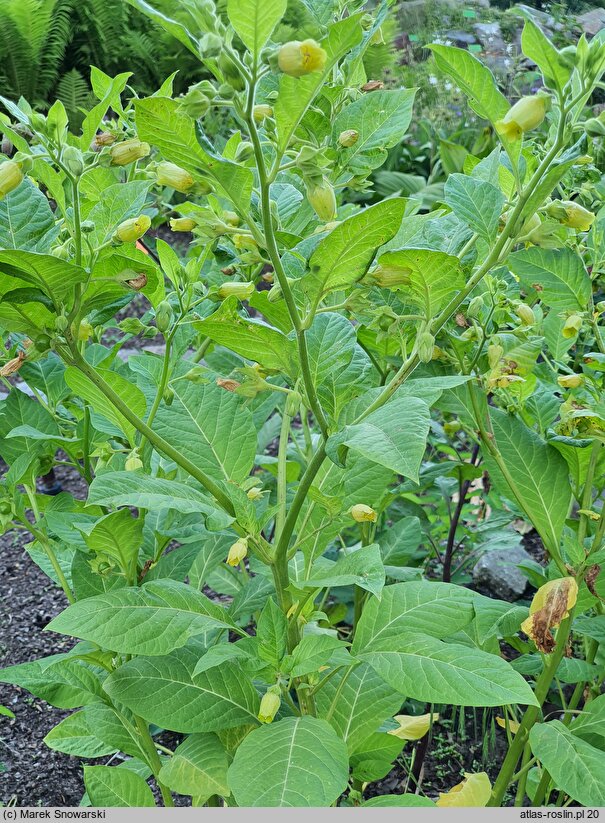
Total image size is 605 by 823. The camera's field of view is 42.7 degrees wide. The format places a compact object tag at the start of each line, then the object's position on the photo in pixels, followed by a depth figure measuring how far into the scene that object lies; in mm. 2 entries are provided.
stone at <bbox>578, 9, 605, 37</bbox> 5480
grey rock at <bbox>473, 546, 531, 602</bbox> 1724
